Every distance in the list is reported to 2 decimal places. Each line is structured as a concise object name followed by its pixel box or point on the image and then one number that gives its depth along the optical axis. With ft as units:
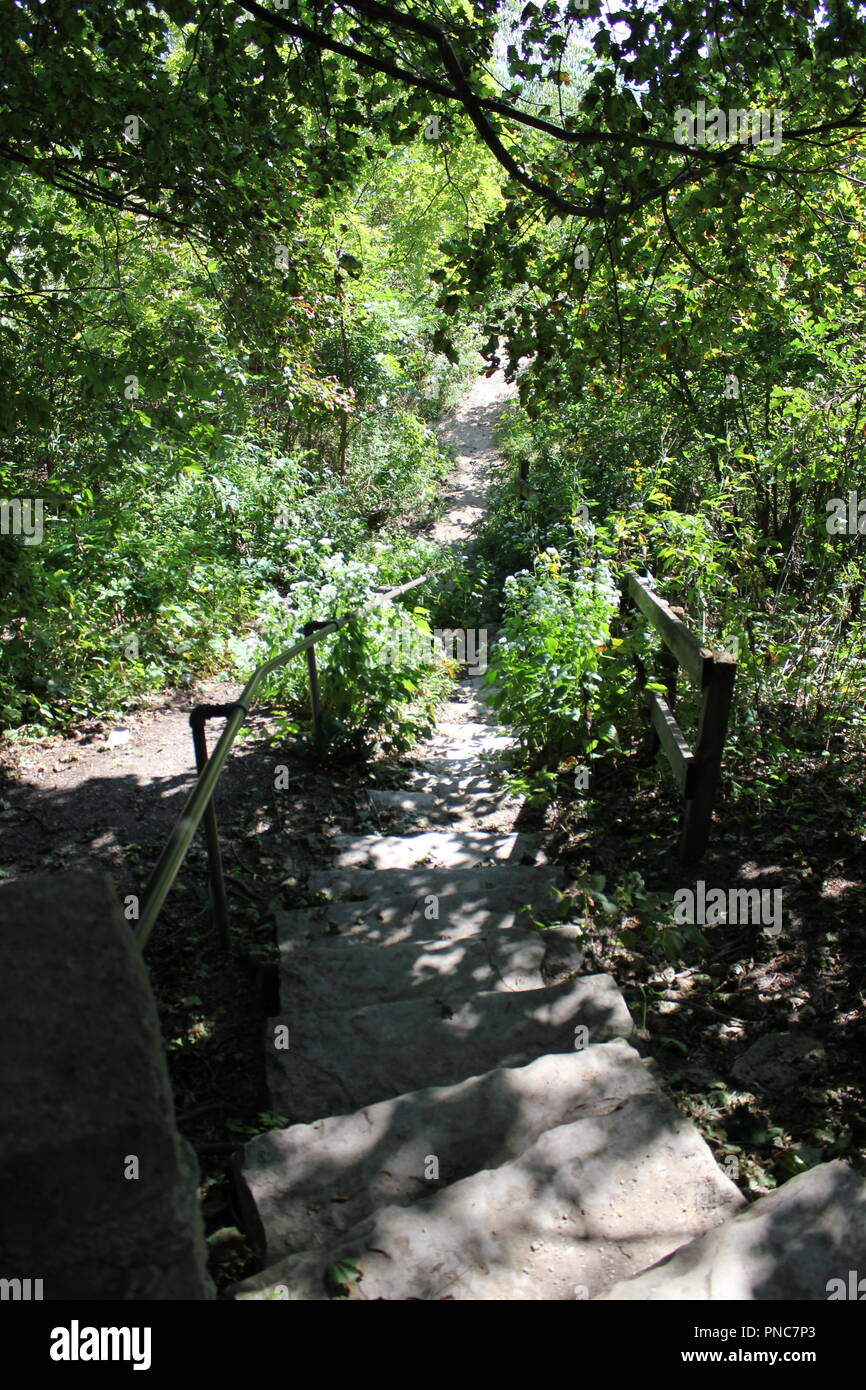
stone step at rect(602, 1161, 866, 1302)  5.42
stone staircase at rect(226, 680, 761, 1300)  6.15
